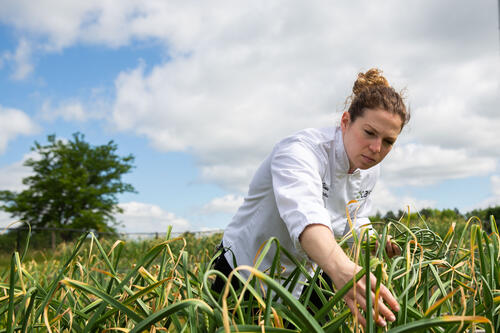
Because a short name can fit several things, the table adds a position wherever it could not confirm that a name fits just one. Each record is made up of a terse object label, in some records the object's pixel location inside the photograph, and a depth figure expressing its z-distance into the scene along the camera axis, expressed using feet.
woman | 3.51
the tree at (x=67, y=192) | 81.41
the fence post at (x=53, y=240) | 56.86
